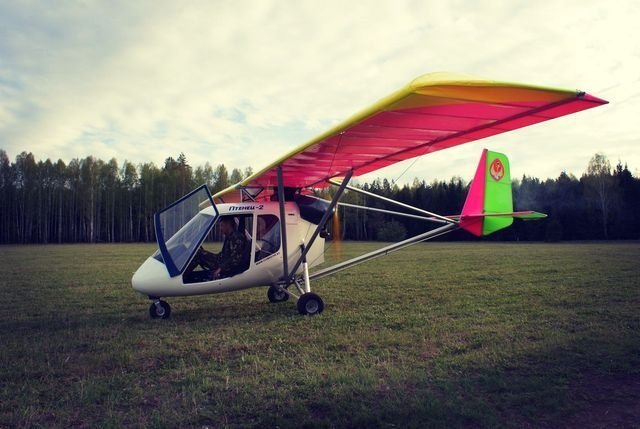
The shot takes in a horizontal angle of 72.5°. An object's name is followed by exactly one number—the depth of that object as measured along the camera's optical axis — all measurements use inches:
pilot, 319.3
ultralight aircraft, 172.1
